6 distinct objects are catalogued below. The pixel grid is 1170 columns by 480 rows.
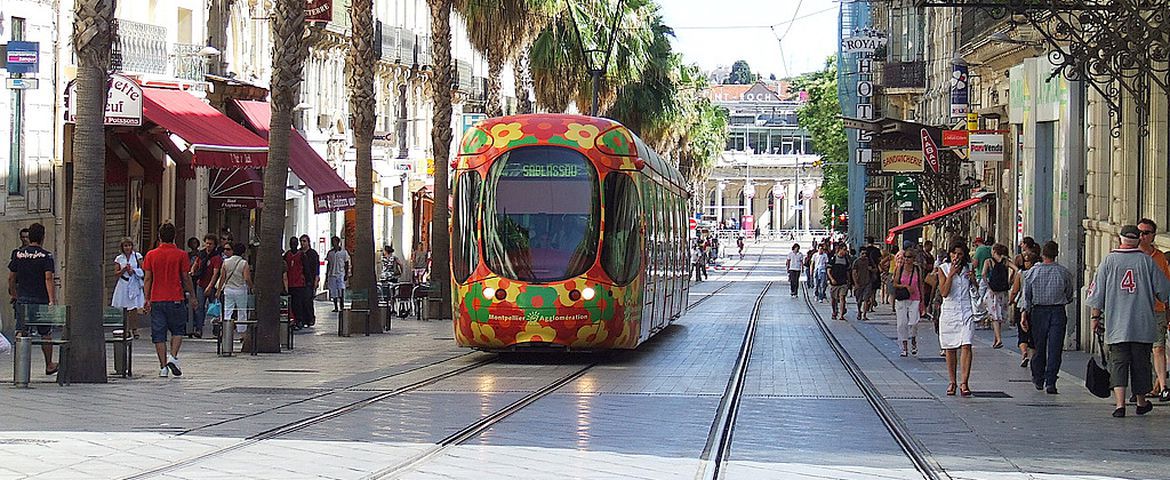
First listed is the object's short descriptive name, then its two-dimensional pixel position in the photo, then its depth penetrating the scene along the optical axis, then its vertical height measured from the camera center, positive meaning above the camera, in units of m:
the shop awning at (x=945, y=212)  41.25 +1.20
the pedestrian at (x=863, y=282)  39.69 -0.52
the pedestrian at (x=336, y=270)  36.09 -0.29
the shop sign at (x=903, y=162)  46.53 +2.66
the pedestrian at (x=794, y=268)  56.91 -0.30
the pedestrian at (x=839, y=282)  39.78 -0.53
